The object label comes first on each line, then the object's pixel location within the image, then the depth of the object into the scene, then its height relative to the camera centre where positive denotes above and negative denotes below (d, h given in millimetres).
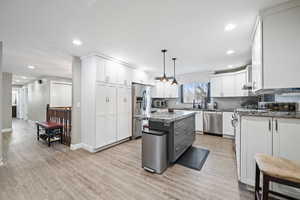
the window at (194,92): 5373 +326
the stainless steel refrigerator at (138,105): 4254 -201
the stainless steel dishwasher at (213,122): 4512 -850
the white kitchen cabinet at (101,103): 3184 -93
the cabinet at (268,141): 1511 -546
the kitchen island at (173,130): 2393 -635
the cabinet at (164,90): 5821 +431
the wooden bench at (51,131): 3635 -952
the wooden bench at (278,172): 1100 -669
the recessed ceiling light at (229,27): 2074 +1227
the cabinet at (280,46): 1583 +698
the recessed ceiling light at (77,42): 2541 +1206
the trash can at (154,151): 2215 -937
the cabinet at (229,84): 4336 +560
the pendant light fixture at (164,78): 3058 +520
